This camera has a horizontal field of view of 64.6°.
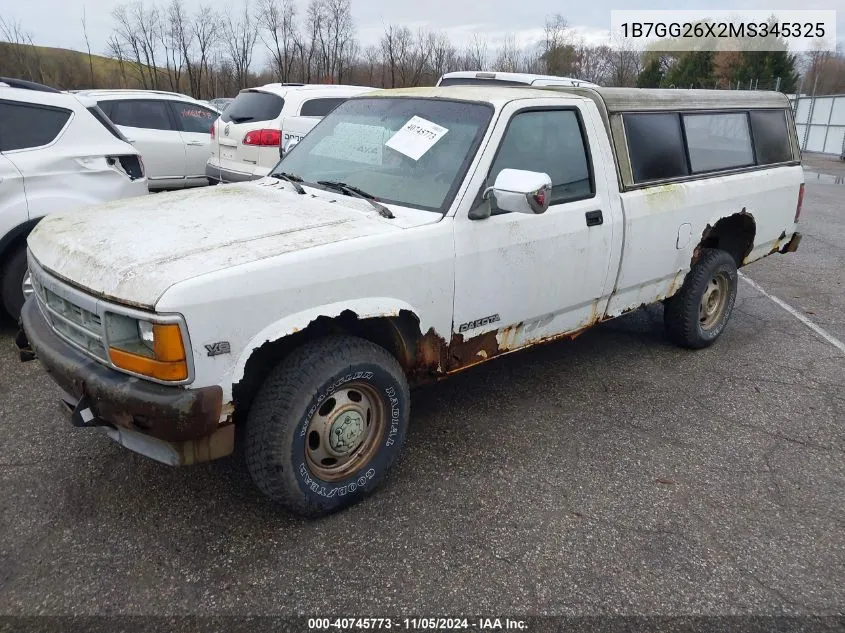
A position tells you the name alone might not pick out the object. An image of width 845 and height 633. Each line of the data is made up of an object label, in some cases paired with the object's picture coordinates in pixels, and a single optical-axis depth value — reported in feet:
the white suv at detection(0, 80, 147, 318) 15.67
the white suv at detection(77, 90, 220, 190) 31.53
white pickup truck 8.31
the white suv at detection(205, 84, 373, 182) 26.53
